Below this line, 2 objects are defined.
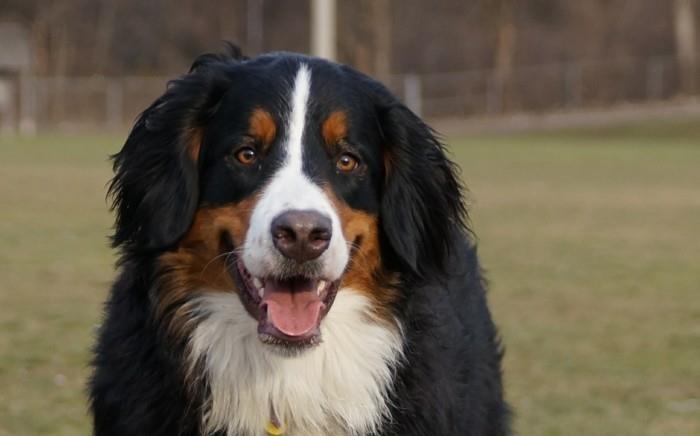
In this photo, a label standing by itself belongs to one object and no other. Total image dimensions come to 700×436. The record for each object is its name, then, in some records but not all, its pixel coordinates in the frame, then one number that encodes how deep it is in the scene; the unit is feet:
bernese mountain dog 13.91
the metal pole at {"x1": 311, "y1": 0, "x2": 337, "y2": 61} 107.96
